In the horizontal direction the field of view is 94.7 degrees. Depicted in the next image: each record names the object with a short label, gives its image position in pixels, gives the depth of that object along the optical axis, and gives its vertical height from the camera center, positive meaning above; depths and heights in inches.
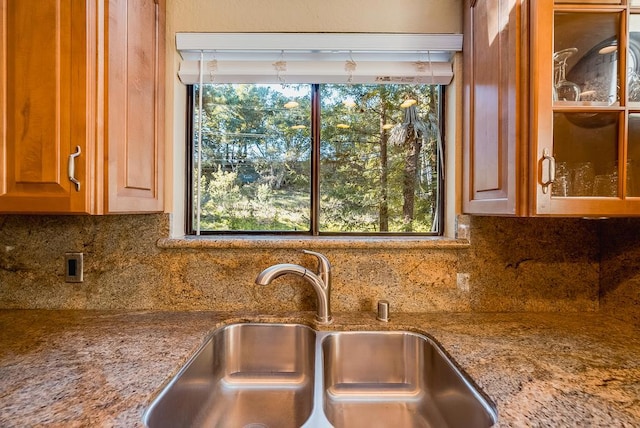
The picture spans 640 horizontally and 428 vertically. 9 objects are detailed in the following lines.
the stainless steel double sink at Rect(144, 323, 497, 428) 33.5 -21.1
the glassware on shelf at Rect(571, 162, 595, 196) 32.4 +4.1
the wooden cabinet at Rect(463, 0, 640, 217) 30.5 +11.2
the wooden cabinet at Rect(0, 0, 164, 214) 30.5 +11.3
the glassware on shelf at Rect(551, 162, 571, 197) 31.9 +3.6
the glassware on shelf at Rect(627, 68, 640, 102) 32.2 +14.1
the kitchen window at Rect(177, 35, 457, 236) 51.9 +9.8
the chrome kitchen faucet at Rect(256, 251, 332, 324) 38.3 -8.9
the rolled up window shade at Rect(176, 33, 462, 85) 46.1 +25.5
